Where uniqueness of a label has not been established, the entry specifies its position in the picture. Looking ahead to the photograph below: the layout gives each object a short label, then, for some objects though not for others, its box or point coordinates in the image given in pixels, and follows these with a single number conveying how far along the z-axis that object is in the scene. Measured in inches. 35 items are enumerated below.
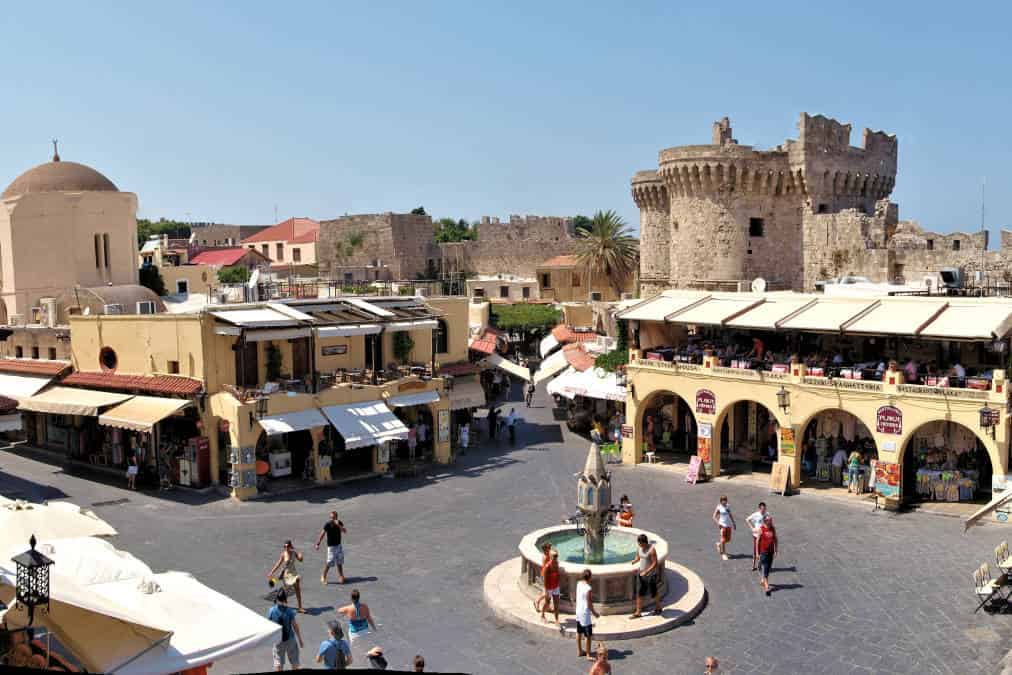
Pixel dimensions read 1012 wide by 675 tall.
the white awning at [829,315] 904.3
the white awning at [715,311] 994.1
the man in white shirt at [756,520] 645.3
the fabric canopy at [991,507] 599.5
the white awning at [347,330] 1001.8
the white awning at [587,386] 1137.4
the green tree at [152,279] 1793.8
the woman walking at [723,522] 699.4
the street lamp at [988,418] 789.9
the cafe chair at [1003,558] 589.9
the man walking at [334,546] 645.3
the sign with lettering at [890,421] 840.9
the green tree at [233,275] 2400.3
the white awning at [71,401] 975.6
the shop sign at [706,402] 978.1
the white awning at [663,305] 1055.3
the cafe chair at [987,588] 587.2
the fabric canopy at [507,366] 1363.2
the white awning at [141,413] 911.0
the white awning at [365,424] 943.0
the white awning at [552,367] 1348.4
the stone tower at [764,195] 1571.1
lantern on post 336.8
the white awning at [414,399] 1031.0
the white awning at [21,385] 1062.6
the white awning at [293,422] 901.8
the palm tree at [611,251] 2356.1
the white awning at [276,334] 944.9
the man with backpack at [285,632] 490.9
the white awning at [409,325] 1086.4
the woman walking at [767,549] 627.2
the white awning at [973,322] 802.2
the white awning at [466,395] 1183.6
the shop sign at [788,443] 911.7
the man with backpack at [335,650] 454.0
